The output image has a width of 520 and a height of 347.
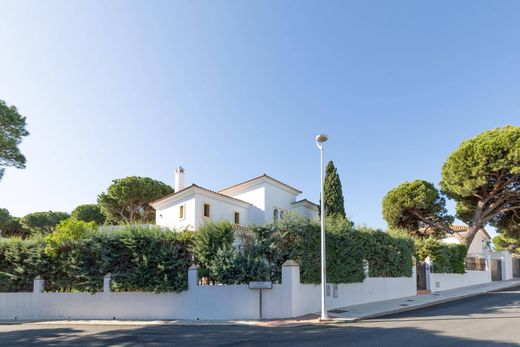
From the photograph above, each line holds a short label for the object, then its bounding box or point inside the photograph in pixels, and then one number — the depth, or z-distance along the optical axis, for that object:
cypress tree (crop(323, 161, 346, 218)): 31.50
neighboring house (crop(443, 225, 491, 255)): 44.16
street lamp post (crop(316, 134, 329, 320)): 14.07
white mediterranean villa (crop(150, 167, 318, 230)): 29.39
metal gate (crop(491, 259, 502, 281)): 38.21
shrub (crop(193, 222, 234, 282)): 15.65
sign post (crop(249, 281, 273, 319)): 14.39
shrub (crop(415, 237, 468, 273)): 26.55
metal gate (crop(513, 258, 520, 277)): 43.88
